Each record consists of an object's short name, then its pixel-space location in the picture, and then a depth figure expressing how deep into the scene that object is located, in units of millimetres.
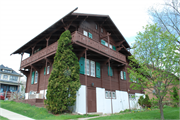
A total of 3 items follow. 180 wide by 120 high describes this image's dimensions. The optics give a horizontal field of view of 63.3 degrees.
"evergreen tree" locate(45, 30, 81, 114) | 11316
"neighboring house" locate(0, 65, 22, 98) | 35250
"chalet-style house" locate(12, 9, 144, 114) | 13757
